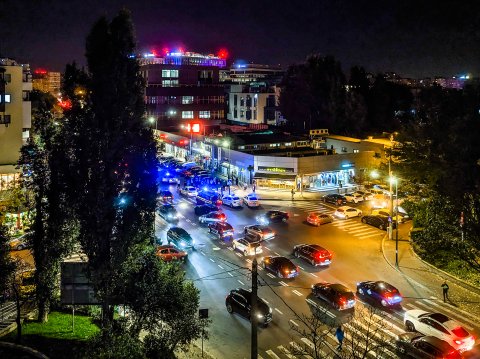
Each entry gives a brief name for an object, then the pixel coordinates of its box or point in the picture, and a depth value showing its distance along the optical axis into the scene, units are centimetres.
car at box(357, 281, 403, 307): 2317
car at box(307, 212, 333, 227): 3938
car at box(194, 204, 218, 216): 4281
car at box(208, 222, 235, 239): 3528
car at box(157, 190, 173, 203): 4812
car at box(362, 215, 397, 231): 3844
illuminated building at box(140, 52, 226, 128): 9131
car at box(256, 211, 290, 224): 4059
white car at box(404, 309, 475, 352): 1917
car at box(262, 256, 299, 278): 2692
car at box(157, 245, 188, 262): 2948
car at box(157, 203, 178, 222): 4078
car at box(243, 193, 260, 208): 4653
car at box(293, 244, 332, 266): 2897
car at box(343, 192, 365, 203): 4806
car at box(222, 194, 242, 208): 4653
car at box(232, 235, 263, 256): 3111
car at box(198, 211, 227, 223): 3934
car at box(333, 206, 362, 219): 4194
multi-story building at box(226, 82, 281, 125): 10381
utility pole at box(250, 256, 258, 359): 1457
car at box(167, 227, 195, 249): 3238
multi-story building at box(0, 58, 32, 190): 3784
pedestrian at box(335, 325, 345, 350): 1842
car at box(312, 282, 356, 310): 2286
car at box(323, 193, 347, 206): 4688
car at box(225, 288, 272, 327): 2091
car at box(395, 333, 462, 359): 1762
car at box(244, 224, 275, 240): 3466
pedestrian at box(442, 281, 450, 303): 2417
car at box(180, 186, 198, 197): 5155
